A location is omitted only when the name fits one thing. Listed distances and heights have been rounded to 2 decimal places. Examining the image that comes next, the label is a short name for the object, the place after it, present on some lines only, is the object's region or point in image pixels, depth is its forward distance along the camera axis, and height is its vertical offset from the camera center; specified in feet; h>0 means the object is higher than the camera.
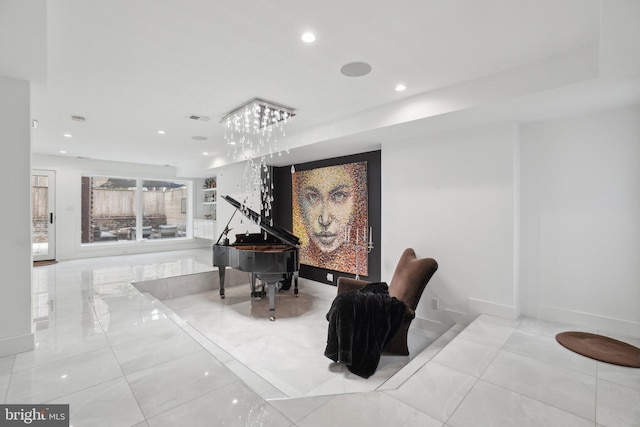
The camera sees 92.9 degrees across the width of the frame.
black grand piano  14.40 -2.12
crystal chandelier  12.87 +4.34
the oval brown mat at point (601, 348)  8.14 -3.91
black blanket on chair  9.53 -3.68
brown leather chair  10.80 -2.80
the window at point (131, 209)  27.20 +0.40
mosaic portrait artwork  17.12 -0.16
